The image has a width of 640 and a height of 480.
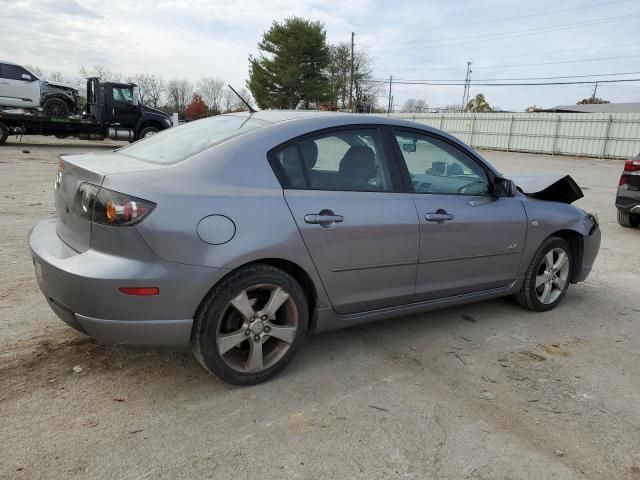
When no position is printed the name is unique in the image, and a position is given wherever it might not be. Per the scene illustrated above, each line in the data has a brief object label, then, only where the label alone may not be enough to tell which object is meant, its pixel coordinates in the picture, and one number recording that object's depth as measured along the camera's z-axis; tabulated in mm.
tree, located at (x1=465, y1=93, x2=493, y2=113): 72744
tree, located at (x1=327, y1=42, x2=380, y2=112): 56972
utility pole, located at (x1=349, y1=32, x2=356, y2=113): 53844
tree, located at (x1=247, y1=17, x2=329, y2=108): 44781
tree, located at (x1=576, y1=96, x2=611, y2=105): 69250
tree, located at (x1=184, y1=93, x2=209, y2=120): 60669
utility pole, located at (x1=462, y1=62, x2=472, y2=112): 58675
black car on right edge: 7867
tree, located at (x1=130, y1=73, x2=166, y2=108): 62469
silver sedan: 2514
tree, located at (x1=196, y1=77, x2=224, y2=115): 73625
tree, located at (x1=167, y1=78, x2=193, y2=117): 65812
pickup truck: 18156
